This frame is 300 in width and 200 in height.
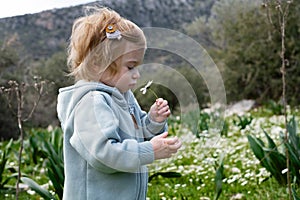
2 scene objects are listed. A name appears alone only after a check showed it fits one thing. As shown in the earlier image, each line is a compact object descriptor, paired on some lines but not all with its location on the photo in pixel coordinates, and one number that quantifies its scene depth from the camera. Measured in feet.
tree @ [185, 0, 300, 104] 36.14
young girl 4.59
